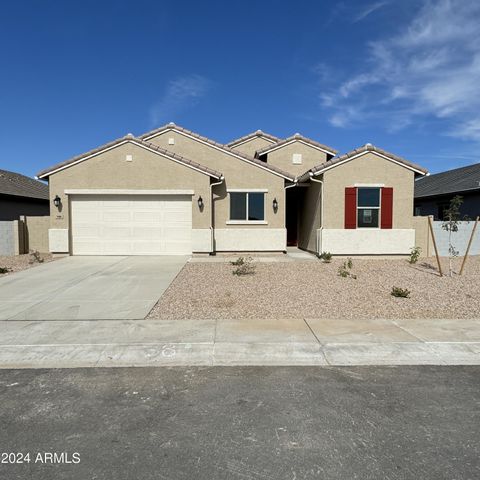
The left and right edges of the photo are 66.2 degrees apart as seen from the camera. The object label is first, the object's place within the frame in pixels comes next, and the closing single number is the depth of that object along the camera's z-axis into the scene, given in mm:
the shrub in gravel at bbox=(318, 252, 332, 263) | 14480
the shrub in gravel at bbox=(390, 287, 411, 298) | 8359
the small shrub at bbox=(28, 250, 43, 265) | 13836
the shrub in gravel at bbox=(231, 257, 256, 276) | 11148
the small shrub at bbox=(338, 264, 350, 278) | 10845
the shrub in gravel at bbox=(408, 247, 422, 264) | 13992
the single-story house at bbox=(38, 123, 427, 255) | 15203
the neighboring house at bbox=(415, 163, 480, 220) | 21531
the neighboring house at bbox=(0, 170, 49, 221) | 22719
